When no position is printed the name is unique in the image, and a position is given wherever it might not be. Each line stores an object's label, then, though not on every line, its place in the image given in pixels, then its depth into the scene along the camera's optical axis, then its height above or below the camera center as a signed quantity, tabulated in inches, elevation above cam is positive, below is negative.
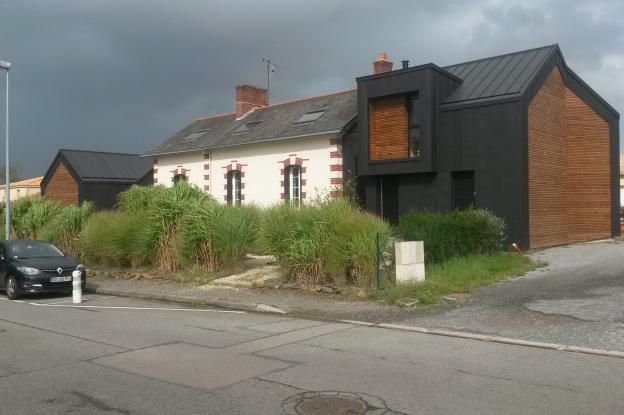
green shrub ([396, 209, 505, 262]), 565.4 -13.3
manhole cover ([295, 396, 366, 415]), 208.2 -67.5
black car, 567.8 -45.9
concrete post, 500.1 -36.1
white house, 935.7 +125.7
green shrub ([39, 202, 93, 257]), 867.4 -7.4
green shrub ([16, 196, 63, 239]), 996.6 +9.1
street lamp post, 923.3 +97.3
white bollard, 529.3 -58.5
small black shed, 1382.9 +109.6
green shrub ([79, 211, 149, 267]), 724.0 -20.7
